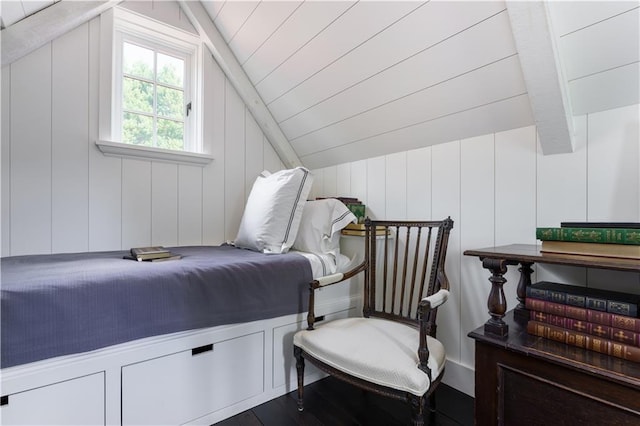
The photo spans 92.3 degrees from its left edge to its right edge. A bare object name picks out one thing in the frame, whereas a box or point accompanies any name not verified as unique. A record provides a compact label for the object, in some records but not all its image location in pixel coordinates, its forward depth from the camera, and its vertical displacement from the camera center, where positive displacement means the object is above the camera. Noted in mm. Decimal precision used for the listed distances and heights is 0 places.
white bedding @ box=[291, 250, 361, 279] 1684 -299
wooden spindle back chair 1065 -526
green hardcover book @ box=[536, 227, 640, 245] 835 -63
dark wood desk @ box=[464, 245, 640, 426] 775 -451
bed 987 -449
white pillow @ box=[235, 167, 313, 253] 1762 -6
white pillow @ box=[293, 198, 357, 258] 1825 -87
